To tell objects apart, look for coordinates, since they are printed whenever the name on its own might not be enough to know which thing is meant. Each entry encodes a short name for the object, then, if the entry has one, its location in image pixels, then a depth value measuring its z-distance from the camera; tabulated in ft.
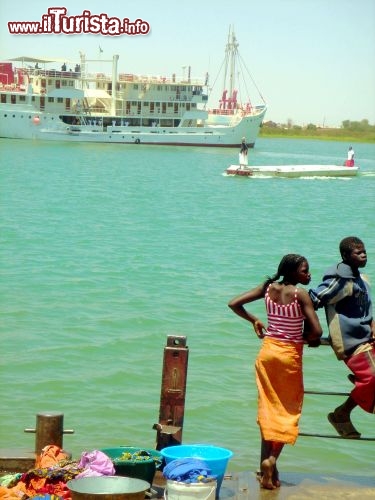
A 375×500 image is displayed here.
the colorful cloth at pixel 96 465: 31.99
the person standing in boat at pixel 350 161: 324.39
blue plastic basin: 33.63
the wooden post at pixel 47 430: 35.86
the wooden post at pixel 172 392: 35.01
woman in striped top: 31.94
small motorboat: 290.76
